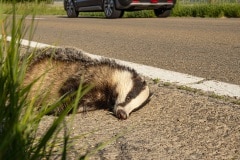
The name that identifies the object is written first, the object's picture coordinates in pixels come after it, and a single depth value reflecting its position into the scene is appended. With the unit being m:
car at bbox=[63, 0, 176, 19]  15.77
